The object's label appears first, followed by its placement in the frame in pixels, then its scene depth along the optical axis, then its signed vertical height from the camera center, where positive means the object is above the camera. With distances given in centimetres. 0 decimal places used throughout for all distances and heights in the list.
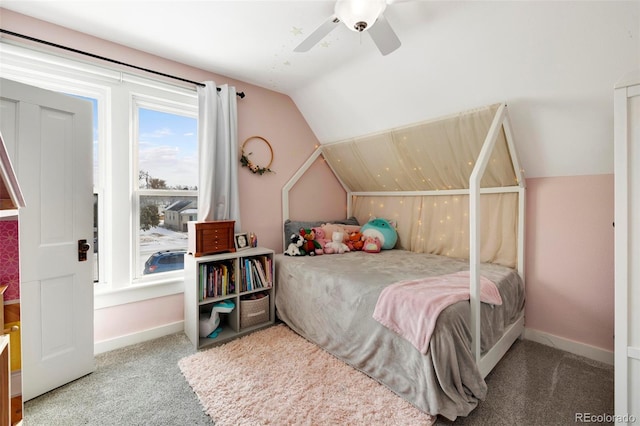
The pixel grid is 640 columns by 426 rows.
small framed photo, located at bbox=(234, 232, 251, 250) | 266 -26
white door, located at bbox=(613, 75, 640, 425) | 129 -18
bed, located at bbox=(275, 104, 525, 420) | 158 -45
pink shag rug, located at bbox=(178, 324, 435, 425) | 152 -109
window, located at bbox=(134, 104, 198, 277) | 250 +31
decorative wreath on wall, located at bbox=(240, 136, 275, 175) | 288 +51
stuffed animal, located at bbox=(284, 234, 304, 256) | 286 -34
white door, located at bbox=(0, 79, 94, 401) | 166 -9
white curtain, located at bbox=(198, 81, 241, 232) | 255 +55
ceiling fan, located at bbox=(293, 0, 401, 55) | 147 +105
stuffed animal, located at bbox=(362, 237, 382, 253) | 303 -35
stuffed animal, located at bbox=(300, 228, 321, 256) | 288 -31
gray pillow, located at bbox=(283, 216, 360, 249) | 312 -14
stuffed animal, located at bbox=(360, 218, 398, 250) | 314 -22
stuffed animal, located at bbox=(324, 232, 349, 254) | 298 -35
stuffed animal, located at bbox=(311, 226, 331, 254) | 303 -27
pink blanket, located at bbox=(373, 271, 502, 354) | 155 -54
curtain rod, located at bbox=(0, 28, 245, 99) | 184 +118
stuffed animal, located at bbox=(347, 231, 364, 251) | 313 -32
